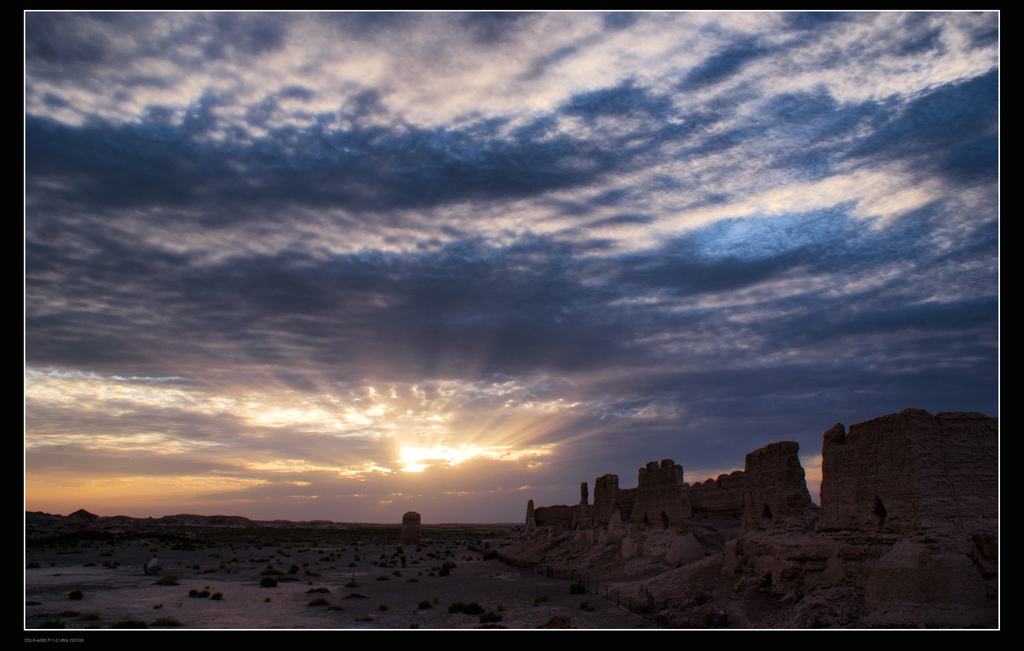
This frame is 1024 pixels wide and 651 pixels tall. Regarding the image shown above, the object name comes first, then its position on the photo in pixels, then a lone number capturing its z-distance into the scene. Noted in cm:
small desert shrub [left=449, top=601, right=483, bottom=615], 2534
